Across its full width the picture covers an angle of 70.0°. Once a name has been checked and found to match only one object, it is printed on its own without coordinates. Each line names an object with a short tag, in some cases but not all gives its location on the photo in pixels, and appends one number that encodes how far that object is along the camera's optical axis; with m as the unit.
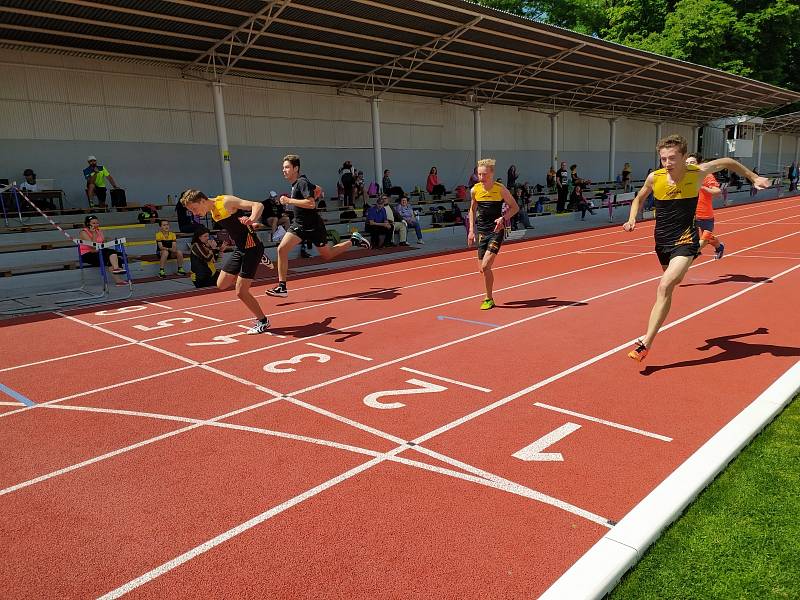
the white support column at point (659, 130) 40.47
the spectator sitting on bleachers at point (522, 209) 21.68
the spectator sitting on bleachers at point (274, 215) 17.03
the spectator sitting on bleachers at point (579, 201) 26.00
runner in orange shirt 9.66
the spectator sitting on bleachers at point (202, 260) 11.59
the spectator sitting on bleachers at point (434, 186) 25.19
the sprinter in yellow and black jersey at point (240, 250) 7.21
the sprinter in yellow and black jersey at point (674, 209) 5.56
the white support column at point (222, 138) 18.20
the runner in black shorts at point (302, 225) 8.40
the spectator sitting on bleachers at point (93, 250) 12.20
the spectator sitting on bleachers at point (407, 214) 19.25
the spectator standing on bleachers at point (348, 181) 21.83
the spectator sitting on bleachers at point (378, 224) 17.75
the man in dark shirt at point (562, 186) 26.32
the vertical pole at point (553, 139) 31.25
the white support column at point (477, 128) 26.74
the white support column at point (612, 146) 35.22
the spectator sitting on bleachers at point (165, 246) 13.17
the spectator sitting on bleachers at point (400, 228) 18.31
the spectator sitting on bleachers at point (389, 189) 22.40
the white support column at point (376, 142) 22.55
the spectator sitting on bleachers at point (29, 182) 15.48
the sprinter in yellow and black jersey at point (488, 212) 8.32
